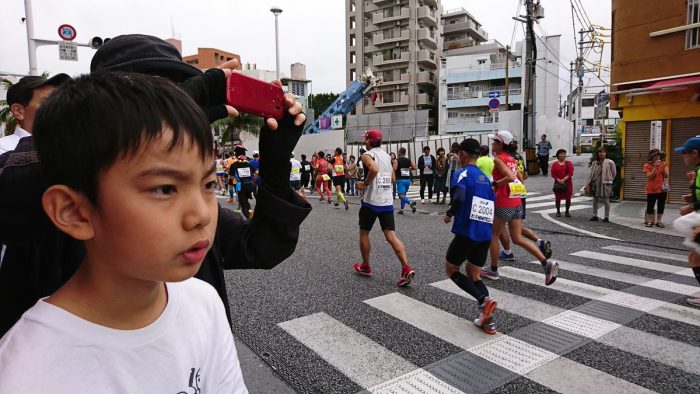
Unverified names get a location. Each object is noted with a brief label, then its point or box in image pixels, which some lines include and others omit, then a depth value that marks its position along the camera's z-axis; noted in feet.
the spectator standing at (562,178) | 35.50
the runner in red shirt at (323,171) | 51.96
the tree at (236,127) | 111.24
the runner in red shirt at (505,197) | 18.80
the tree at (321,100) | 208.18
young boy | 2.67
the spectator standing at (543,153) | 72.15
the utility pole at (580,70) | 120.16
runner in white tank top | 19.17
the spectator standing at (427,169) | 49.42
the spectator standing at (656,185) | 30.50
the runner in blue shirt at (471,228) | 14.01
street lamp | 81.92
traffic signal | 42.30
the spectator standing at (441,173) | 47.42
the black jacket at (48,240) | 2.95
